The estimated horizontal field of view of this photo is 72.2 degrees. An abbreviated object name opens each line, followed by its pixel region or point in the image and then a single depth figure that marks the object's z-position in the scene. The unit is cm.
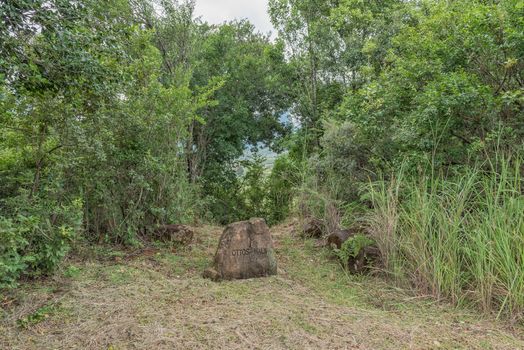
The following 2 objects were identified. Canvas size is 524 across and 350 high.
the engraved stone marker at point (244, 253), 343
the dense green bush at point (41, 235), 256
